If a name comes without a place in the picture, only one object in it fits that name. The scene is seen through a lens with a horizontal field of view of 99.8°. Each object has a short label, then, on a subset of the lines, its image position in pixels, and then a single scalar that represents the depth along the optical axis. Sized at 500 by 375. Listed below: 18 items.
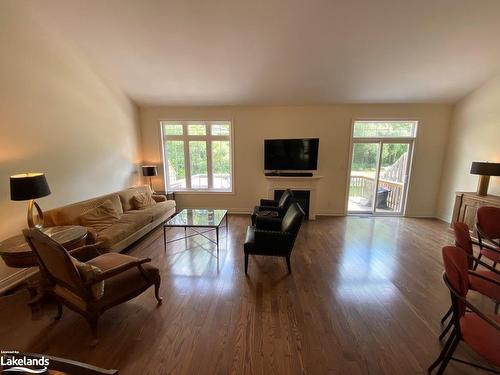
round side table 2.11
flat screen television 4.91
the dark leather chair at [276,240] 2.60
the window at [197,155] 5.31
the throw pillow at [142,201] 4.23
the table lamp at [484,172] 3.48
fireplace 4.99
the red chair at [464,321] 1.23
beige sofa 2.86
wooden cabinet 3.58
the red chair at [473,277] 1.72
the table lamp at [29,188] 2.28
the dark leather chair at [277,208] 3.67
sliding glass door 4.98
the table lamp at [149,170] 4.98
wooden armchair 1.63
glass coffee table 3.29
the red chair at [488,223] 2.66
